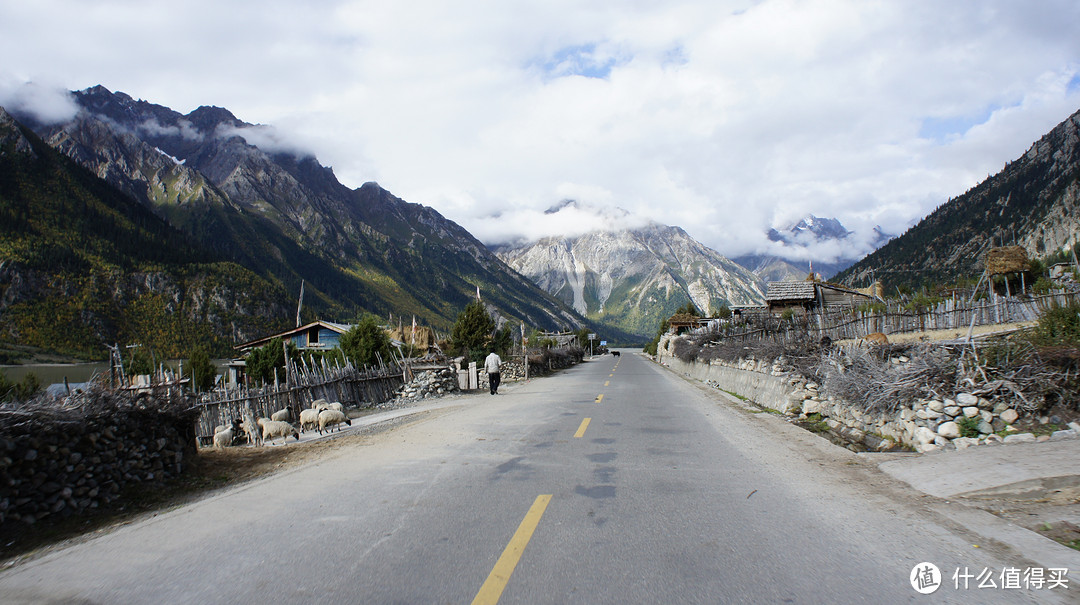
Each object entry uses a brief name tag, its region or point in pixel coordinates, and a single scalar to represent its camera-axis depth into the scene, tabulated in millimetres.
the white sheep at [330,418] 13031
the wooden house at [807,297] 41688
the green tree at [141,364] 27672
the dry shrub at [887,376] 8312
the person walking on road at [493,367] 20953
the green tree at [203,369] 27188
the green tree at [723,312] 68525
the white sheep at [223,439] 11953
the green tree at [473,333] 33688
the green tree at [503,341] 37638
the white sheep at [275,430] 12630
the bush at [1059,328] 8531
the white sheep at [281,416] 13911
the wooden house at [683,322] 71062
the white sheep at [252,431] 12617
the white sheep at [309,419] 13500
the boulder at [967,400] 7801
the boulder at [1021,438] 7062
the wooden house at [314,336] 51562
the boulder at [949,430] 7699
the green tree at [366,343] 27781
